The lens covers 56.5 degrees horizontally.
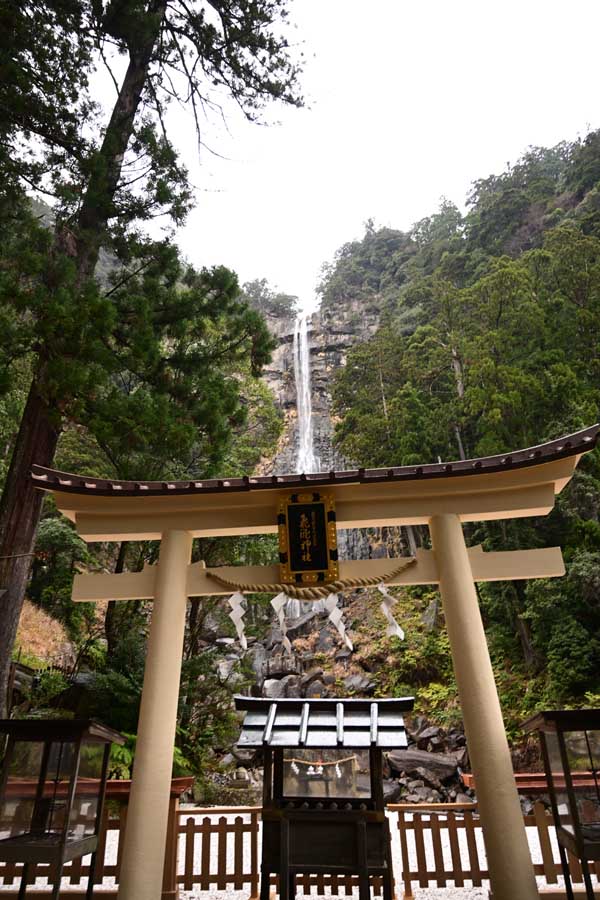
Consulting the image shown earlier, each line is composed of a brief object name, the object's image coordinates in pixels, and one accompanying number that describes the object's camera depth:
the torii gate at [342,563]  3.93
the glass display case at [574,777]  3.34
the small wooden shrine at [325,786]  3.79
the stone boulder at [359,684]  14.07
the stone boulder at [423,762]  10.49
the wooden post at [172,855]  4.21
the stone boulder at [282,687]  13.96
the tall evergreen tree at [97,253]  6.14
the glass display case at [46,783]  3.51
